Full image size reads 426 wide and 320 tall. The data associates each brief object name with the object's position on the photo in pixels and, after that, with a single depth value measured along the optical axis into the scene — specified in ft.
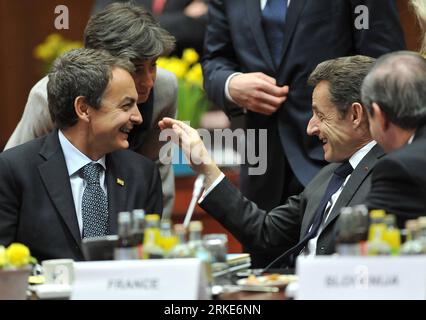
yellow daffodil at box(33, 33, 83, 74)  39.09
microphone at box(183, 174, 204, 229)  21.04
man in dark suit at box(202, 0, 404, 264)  26.05
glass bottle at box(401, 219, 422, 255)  15.12
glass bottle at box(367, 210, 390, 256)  14.97
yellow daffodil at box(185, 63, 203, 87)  35.50
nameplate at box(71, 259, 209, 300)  15.23
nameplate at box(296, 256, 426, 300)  14.21
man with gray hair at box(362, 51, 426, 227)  16.69
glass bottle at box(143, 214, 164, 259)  16.47
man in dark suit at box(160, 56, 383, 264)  21.79
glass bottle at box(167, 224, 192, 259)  16.44
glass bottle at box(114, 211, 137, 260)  16.57
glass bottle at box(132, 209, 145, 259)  16.85
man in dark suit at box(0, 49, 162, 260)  21.71
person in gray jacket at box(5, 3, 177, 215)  25.75
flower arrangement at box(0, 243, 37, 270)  16.44
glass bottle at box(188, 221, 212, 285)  16.40
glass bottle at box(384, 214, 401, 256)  15.02
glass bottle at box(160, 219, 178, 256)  16.55
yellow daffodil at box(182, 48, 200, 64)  35.86
